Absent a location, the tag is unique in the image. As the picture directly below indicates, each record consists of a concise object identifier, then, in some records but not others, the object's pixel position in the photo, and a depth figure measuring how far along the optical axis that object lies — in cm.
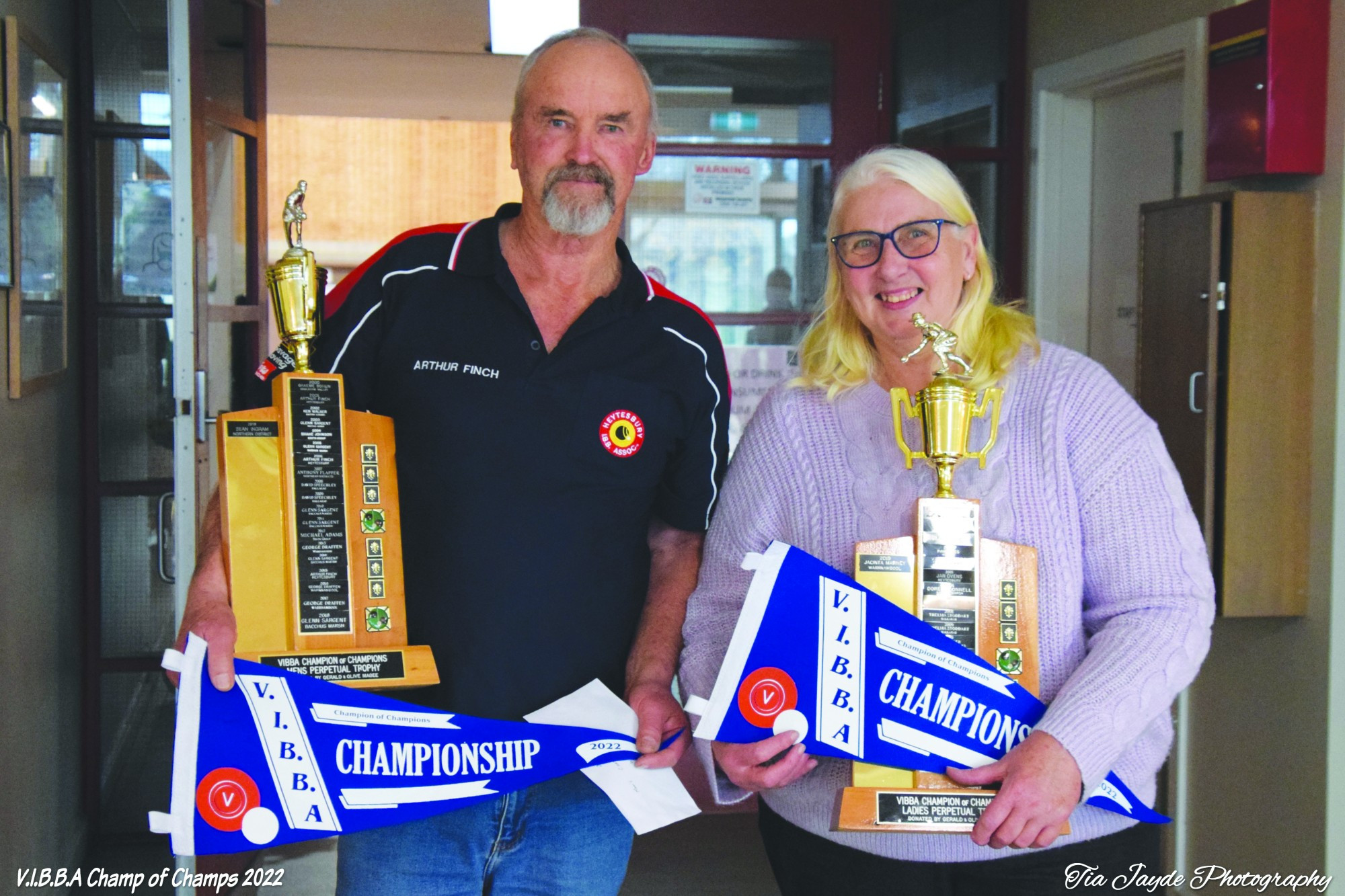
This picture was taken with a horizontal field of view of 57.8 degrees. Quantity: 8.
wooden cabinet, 281
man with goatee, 170
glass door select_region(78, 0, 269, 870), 342
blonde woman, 148
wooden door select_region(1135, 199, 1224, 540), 286
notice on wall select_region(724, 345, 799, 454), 395
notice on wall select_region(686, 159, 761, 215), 389
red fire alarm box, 272
